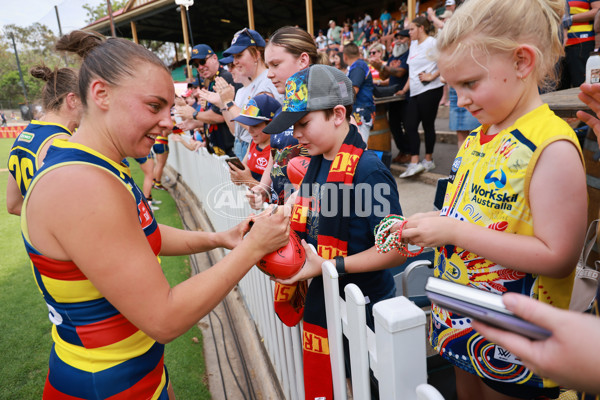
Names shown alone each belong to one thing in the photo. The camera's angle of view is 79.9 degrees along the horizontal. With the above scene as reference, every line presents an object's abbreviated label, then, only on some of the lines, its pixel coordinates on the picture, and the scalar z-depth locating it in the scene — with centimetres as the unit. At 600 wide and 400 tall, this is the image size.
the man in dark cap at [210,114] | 436
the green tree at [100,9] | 3694
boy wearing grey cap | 161
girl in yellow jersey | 103
